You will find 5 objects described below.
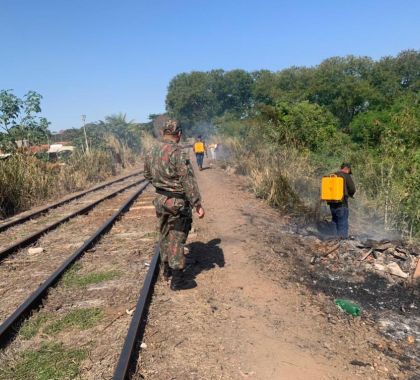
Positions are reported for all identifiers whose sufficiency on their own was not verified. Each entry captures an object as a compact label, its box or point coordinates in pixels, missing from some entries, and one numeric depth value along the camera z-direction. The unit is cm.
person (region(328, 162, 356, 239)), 845
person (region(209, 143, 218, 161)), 2610
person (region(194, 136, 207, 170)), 1925
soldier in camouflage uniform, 476
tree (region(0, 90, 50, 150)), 1660
